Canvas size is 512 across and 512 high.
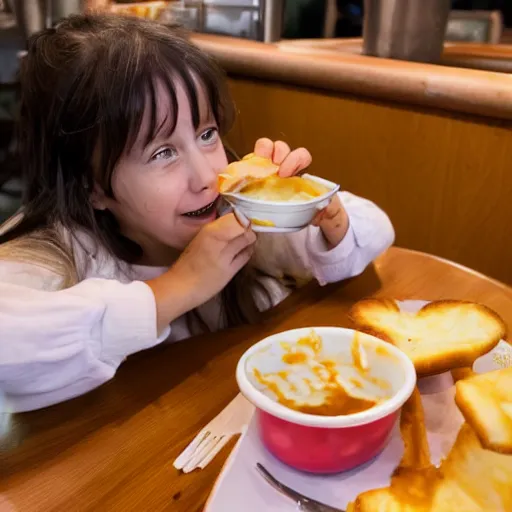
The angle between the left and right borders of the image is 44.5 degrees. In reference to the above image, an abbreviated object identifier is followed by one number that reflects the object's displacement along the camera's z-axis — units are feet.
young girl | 2.67
